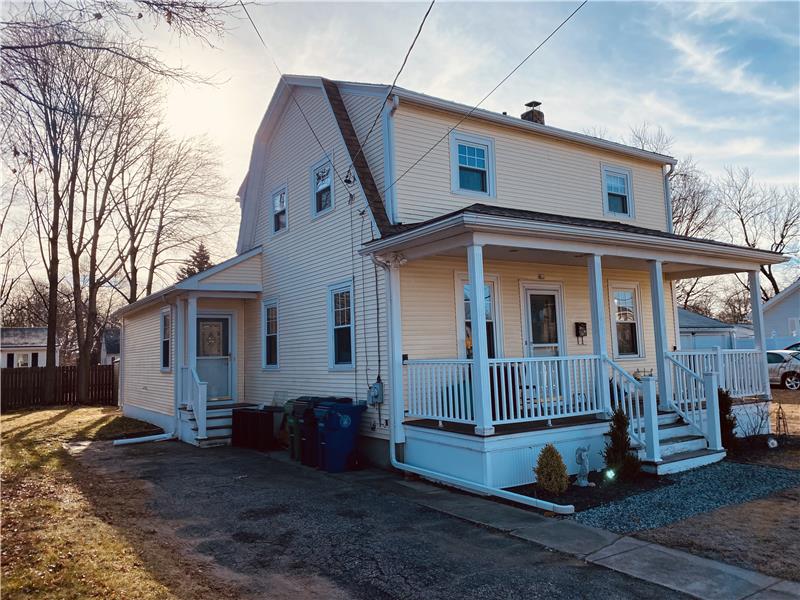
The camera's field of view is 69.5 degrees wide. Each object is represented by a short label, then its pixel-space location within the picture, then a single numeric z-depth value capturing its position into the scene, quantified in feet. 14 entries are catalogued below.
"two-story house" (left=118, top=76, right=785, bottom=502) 27.12
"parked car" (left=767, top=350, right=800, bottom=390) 69.21
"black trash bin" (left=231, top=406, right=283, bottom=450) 38.34
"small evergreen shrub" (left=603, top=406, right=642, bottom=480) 25.76
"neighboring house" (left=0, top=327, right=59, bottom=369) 138.21
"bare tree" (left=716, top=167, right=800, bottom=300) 128.47
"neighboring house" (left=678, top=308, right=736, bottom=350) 78.59
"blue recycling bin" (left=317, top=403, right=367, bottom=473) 30.81
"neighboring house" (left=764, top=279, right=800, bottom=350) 104.12
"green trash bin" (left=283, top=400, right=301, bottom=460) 34.17
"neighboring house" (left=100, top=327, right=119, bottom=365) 192.44
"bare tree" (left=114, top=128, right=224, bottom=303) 88.22
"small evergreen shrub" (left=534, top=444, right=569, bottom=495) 23.32
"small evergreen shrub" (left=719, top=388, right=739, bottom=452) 30.48
